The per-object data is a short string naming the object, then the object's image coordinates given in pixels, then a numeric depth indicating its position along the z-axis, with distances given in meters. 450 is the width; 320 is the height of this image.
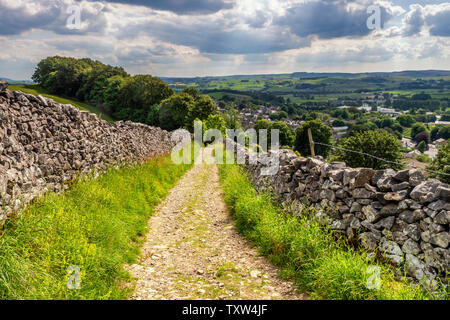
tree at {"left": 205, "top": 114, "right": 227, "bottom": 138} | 52.16
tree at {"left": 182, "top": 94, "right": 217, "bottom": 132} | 55.72
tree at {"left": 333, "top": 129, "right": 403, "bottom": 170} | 40.77
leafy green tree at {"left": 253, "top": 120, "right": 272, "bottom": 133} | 97.79
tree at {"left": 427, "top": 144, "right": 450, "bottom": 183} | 32.29
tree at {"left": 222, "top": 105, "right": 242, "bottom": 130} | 83.66
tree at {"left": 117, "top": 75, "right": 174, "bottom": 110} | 67.88
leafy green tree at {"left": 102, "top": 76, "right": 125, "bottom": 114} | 70.62
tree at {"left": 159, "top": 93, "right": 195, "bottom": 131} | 56.69
